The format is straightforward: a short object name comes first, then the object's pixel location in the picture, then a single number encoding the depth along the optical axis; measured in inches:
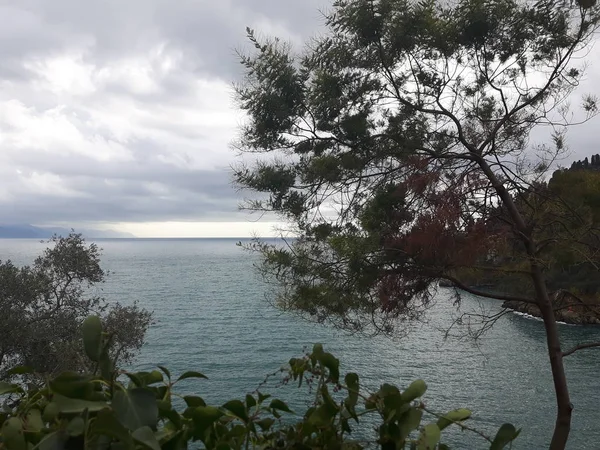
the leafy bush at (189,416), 26.7
